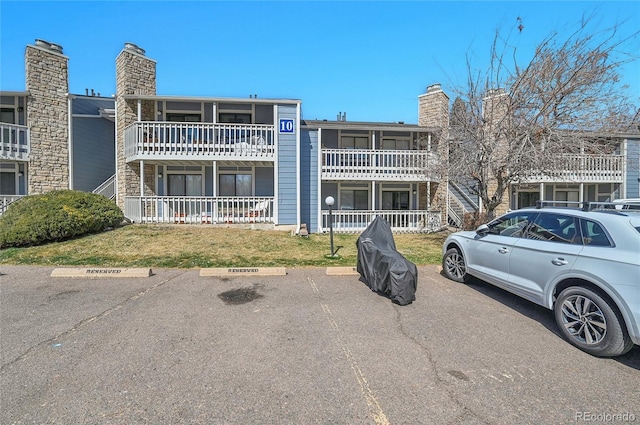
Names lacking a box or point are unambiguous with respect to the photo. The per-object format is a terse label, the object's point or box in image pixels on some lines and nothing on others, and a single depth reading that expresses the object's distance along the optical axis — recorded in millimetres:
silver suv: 3252
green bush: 9148
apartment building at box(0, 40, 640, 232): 13172
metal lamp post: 8486
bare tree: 8242
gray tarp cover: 5070
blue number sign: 13430
